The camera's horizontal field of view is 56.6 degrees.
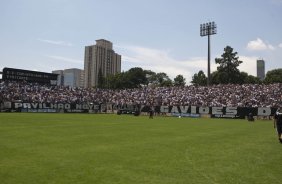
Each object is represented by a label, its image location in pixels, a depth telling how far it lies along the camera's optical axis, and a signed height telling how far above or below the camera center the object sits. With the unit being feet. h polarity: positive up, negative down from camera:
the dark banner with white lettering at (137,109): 139.47 -3.77
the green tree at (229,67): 260.52 +36.51
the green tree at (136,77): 346.61 +35.15
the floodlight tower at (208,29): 199.52 +57.92
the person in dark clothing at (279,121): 44.00 -2.79
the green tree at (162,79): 362.40 +34.73
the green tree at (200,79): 310.87 +31.31
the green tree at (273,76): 280.44 +31.05
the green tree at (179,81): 350.74 +30.38
